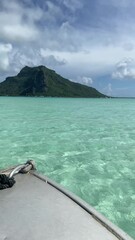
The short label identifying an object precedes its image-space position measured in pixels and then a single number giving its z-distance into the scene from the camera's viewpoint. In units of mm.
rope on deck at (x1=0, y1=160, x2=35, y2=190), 3151
